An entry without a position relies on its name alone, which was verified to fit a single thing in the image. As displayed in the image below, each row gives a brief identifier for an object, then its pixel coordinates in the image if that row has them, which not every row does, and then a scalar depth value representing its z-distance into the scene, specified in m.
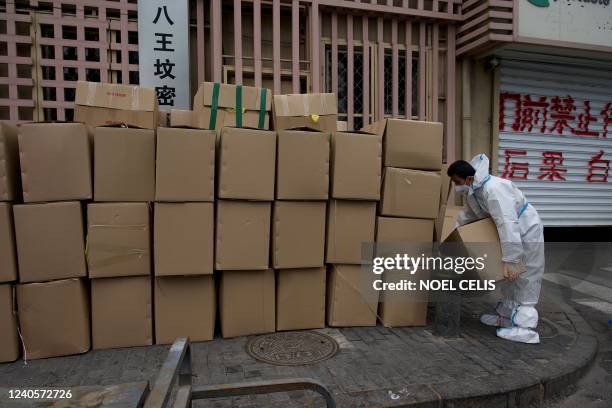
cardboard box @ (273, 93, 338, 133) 3.44
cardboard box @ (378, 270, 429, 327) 3.49
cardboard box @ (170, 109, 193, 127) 3.75
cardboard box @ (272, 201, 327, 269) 3.21
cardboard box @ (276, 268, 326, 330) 3.35
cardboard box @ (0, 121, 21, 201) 2.70
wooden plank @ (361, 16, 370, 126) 5.92
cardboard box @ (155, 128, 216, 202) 2.92
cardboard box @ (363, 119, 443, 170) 3.40
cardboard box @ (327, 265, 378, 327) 3.44
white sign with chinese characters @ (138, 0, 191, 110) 4.98
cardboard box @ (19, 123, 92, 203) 2.76
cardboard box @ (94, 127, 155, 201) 2.90
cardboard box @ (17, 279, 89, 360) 2.84
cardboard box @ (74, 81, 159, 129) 3.26
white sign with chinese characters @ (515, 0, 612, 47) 5.98
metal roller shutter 6.95
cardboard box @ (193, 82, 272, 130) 3.36
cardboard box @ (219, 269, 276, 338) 3.21
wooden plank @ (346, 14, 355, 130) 5.84
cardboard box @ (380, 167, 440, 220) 3.40
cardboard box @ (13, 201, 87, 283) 2.77
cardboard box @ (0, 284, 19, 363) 2.80
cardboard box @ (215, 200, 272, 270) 3.07
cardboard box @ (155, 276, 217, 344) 3.10
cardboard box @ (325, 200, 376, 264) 3.35
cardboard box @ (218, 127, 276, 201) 3.02
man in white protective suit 3.15
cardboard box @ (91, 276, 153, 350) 2.99
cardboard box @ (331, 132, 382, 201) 3.26
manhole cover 2.87
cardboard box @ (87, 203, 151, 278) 2.88
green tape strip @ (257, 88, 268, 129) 3.47
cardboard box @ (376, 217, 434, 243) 3.44
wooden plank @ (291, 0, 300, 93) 5.44
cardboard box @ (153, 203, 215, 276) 2.96
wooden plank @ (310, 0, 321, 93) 5.51
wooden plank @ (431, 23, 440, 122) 6.18
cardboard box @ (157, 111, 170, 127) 3.77
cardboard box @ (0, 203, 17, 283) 2.73
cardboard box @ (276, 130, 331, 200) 3.17
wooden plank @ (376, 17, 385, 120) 5.95
